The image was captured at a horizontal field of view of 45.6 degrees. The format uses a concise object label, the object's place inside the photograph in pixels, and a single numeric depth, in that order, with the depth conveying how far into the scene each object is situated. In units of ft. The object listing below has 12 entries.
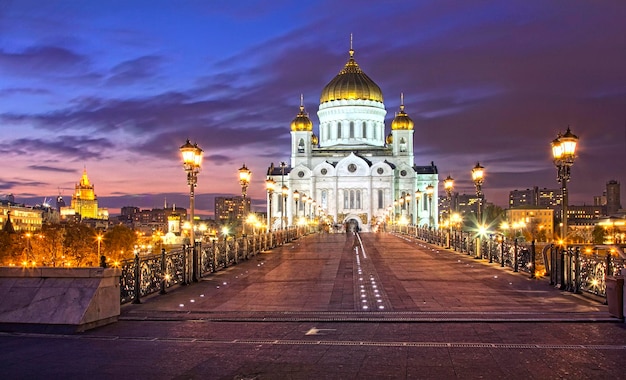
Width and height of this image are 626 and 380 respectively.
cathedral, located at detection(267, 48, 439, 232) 398.83
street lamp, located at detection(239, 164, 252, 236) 130.70
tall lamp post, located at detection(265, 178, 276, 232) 154.59
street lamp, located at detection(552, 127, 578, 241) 68.95
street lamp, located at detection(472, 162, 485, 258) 118.47
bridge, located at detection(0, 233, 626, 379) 32.35
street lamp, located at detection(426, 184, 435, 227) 389.66
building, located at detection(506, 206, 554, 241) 497.70
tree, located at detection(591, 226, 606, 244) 471.37
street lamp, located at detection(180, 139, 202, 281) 75.15
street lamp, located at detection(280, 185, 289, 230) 182.91
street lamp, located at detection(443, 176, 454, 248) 148.18
